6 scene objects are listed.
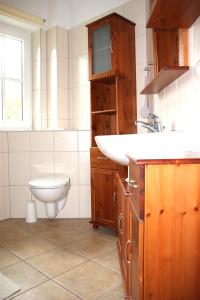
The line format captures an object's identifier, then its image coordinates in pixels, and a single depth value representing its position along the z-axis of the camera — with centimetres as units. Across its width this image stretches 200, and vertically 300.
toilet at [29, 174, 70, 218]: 213
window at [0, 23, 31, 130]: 271
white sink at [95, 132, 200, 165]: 104
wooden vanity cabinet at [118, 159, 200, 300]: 75
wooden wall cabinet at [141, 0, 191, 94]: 111
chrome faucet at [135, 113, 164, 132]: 142
